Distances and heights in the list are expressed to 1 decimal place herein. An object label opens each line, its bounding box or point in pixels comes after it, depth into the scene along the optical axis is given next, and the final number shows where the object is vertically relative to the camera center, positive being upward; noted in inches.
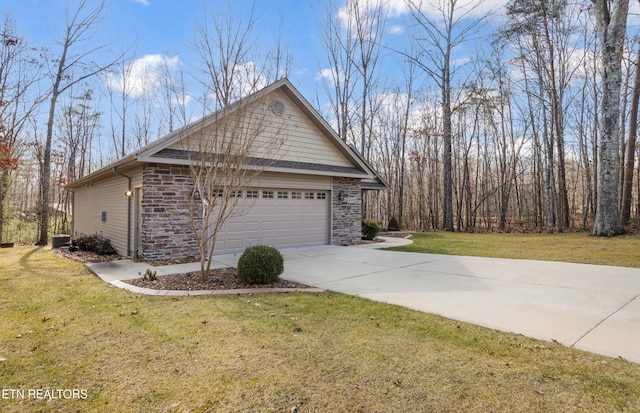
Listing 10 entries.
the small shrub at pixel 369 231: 542.9 -31.4
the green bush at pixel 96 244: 406.9 -41.2
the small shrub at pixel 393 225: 761.0 -30.8
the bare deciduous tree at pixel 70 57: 547.0 +251.3
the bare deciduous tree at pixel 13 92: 485.4 +180.2
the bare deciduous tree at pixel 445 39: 746.8 +386.1
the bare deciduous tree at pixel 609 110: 485.1 +144.8
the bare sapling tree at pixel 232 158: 235.6 +41.8
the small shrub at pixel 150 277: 247.1 -47.7
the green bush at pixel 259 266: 233.1 -37.8
